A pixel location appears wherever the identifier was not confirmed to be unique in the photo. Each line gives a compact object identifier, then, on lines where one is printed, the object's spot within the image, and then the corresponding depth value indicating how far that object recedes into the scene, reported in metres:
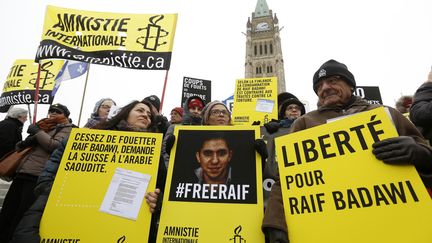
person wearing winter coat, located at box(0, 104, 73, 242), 2.90
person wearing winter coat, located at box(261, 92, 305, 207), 2.37
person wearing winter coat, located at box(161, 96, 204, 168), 3.33
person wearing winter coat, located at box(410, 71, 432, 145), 2.15
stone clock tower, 45.94
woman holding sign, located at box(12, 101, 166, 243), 1.72
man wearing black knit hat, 1.38
